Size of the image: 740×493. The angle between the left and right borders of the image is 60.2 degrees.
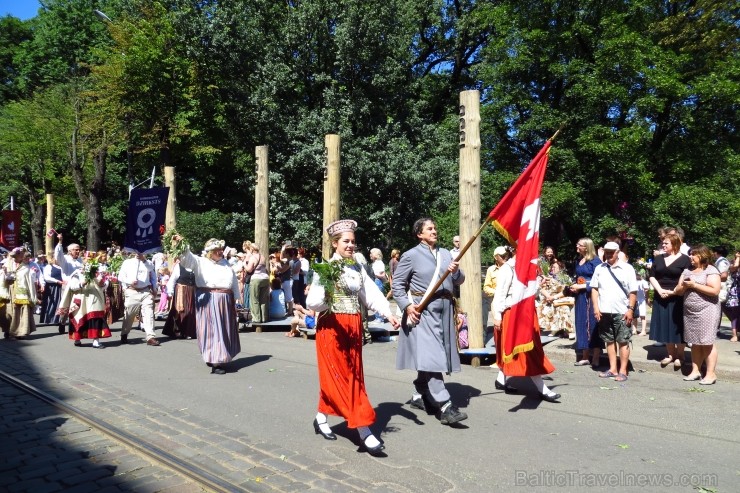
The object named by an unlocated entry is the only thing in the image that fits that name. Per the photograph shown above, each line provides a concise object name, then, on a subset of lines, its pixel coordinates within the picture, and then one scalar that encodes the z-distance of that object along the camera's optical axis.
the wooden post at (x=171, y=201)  19.06
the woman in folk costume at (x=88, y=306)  11.20
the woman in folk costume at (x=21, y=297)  12.44
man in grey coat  6.14
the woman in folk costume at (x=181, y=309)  12.68
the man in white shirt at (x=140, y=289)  11.53
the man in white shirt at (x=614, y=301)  8.26
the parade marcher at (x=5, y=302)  12.30
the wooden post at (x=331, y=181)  12.91
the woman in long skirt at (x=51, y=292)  14.87
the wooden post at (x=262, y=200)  15.42
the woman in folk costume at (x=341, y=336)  5.42
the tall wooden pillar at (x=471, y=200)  9.76
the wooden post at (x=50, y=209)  27.97
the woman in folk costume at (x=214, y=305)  8.95
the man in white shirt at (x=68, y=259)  12.44
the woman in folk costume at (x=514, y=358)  6.88
